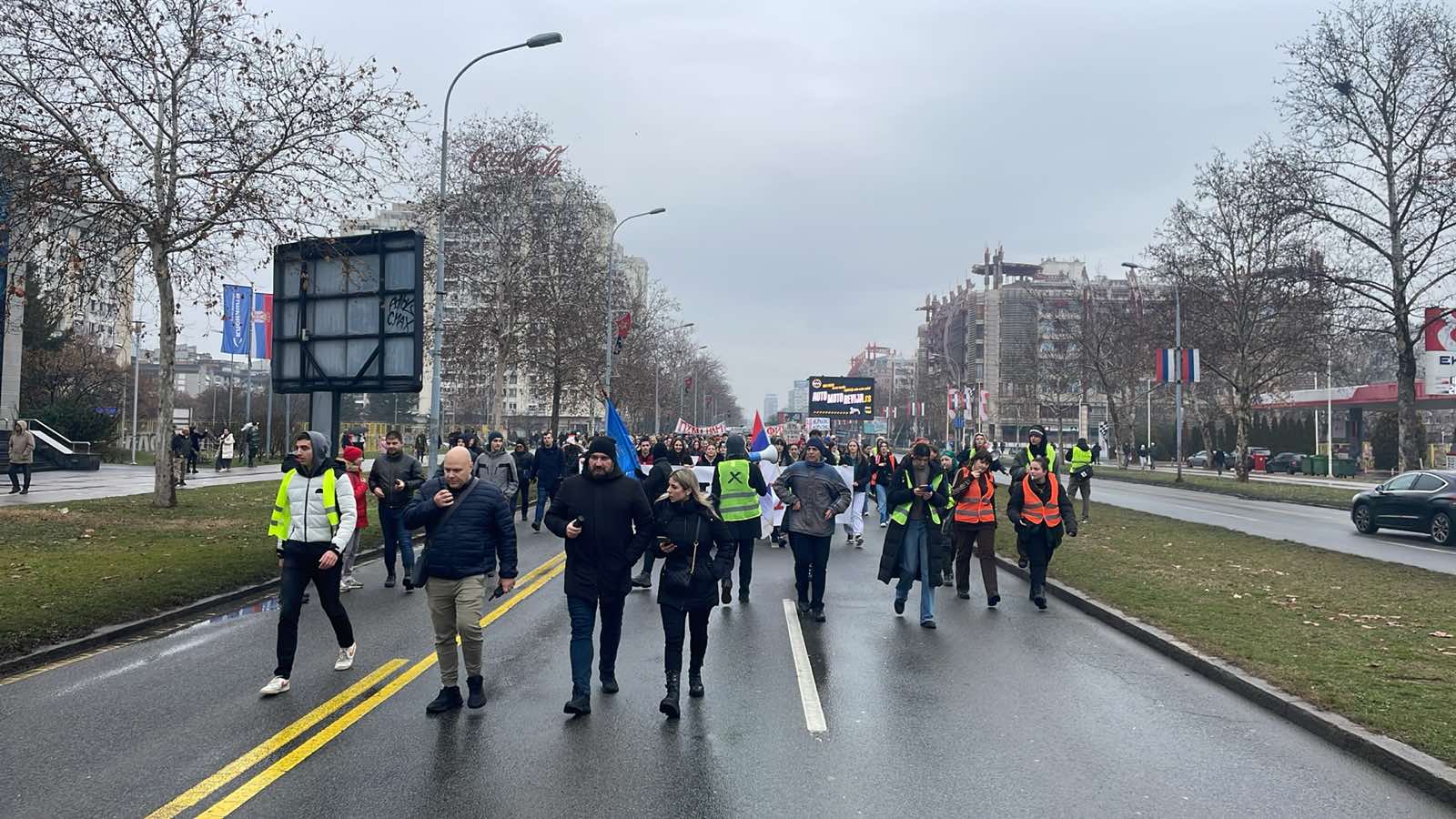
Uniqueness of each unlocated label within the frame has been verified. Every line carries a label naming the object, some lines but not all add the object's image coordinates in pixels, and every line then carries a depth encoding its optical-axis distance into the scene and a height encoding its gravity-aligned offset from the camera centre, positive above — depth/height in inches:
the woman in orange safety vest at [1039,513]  426.9 -35.3
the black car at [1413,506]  765.9 -54.8
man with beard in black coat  254.4 -28.1
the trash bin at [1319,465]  2107.5 -60.7
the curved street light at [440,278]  766.5 +112.3
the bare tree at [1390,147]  1174.3 +351.0
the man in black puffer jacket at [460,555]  252.5 -34.3
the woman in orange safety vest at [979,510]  430.3 -34.7
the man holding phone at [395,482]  447.5 -28.6
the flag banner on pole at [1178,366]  1433.3 +97.3
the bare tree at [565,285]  1536.7 +218.7
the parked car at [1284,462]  2335.1 -63.7
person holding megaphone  394.3 -27.5
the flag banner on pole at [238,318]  1280.8 +128.6
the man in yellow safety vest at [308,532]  275.1 -32.4
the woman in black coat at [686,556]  259.3 -34.3
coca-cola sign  1480.1 +386.2
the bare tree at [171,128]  617.0 +190.5
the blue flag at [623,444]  411.8 -8.8
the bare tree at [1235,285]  1498.5 +249.8
